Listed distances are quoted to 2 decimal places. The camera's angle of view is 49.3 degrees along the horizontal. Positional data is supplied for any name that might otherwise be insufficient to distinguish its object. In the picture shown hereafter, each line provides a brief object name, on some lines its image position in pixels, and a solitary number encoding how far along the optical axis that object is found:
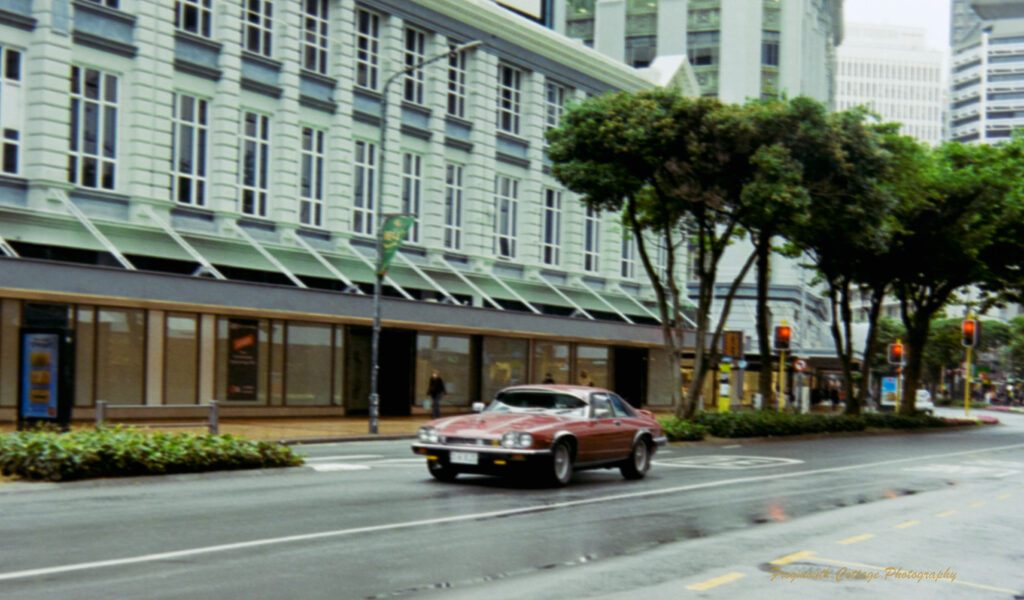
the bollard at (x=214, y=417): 18.42
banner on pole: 27.12
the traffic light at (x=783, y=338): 35.94
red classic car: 14.08
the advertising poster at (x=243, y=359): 30.30
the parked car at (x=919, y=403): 55.14
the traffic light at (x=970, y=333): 44.06
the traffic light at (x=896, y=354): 47.09
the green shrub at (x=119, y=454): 13.62
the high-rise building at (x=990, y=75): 153.12
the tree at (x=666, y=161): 26.81
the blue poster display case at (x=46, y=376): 18.23
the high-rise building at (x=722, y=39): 71.50
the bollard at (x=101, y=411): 16.94
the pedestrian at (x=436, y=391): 32.38
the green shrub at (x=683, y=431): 26.62
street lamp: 26.42
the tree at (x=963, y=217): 36.22
